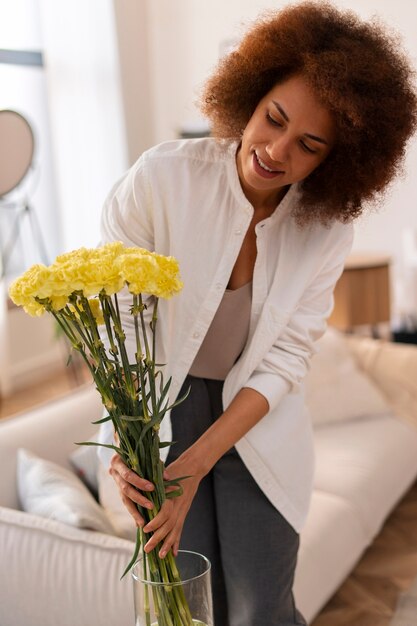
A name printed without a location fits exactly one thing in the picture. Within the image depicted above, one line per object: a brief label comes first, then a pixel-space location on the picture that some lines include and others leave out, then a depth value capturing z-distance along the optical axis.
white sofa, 1.72
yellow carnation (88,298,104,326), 1.13
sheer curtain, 5.75
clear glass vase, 1.10
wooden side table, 4.21
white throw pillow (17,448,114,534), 1.88
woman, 1.43
